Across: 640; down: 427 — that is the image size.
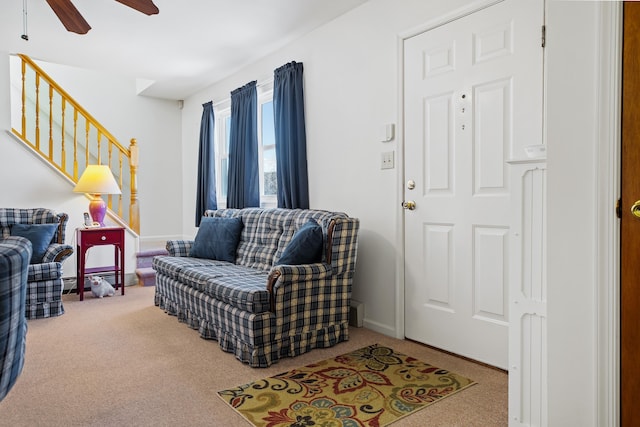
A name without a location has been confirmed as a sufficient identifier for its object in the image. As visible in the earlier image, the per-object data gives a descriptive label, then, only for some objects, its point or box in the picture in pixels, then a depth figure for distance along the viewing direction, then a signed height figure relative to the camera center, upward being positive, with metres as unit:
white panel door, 2.26 +0.30
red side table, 4.20 -0.32
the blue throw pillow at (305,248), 2.68 -0.25
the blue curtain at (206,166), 5.06 +0.52
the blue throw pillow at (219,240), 3.73 -0.27
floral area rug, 1.83 -0.89
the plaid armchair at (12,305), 0.89 -0.21
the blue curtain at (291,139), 3.67 +0.62
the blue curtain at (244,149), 4.28 +0.63
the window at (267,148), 4.27 +0.63
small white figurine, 4.28 -0.79
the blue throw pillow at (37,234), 3.66 -0.21
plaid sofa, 2.44 -0.54
